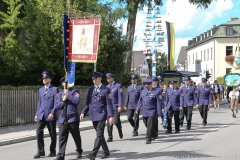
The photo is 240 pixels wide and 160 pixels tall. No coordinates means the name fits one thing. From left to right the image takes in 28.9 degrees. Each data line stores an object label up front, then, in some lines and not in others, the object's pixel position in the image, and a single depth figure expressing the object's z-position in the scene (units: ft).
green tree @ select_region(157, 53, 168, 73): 244.42
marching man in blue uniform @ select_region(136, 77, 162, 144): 41.32
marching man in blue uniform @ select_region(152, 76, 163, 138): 43.27
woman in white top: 74.91
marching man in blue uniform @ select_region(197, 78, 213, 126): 60.03
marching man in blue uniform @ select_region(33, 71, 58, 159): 34.94
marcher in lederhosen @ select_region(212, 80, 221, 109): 109.09
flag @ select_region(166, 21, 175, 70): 102.12
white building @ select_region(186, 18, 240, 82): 255.50
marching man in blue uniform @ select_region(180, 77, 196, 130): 55.67
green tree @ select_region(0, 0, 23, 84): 81.97
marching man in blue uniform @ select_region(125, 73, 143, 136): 48.91
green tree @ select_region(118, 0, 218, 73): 97.86
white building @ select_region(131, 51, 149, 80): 313.28
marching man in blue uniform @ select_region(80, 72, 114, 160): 32.99
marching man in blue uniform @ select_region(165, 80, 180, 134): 51.52
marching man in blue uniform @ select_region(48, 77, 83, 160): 31.42
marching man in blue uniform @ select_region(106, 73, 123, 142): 44.01
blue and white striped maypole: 96.17
